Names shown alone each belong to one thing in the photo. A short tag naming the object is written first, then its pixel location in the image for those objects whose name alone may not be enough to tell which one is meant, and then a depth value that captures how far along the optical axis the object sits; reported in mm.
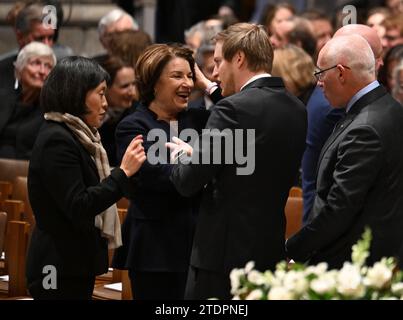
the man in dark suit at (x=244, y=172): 8344
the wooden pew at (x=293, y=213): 12000
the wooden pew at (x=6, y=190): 13094
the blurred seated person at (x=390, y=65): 14469
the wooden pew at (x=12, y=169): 13711
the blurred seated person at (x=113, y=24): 17375
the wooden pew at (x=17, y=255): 10914
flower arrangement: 5648
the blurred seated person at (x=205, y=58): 14480
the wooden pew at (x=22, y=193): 12260
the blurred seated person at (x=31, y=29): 15958
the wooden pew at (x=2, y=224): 10352
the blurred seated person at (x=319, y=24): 19047
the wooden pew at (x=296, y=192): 12742
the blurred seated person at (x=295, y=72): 13836
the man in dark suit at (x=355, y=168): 8164
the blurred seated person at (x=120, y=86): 14266
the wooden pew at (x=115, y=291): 10945
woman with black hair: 8875
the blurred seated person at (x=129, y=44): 15164
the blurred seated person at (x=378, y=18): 17016
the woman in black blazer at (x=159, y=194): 9422
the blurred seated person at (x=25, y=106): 14680
